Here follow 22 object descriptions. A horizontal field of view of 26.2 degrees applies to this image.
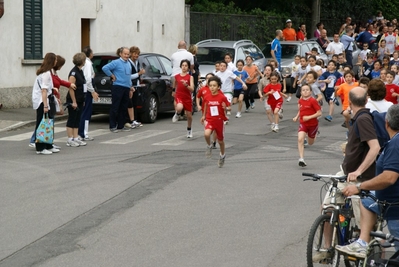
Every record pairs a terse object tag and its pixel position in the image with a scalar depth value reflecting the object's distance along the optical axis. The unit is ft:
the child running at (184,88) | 55.93
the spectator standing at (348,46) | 105.58
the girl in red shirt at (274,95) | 57.93
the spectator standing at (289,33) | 111.55
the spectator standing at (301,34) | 116.26
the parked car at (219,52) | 82.94
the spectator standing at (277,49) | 90.89
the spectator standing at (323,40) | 113.39
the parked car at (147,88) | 61.16
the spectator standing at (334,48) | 97.09
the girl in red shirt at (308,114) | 45.03
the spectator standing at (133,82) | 59.57
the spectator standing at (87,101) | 52.01
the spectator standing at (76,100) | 49.96
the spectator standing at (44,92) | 46.96
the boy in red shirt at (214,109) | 44.93
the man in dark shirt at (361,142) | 23.76
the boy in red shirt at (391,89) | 54.03
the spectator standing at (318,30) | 118.76
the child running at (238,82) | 69.63
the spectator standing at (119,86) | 57.67
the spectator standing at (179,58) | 64.75
